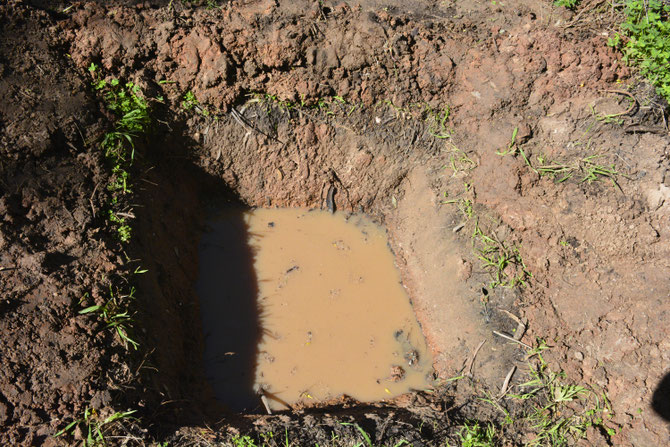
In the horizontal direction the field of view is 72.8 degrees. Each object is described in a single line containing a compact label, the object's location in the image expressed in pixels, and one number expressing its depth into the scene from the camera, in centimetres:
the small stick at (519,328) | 329
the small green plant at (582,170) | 344
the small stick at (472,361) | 333
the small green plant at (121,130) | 321
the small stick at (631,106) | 343
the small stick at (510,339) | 325
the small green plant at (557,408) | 299
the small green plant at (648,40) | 335
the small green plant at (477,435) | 289
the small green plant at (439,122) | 378
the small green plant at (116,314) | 281
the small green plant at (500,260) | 344
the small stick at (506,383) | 315
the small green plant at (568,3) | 365
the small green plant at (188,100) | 354
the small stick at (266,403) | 330
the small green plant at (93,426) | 253
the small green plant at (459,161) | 376
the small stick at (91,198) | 306
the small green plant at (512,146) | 360
